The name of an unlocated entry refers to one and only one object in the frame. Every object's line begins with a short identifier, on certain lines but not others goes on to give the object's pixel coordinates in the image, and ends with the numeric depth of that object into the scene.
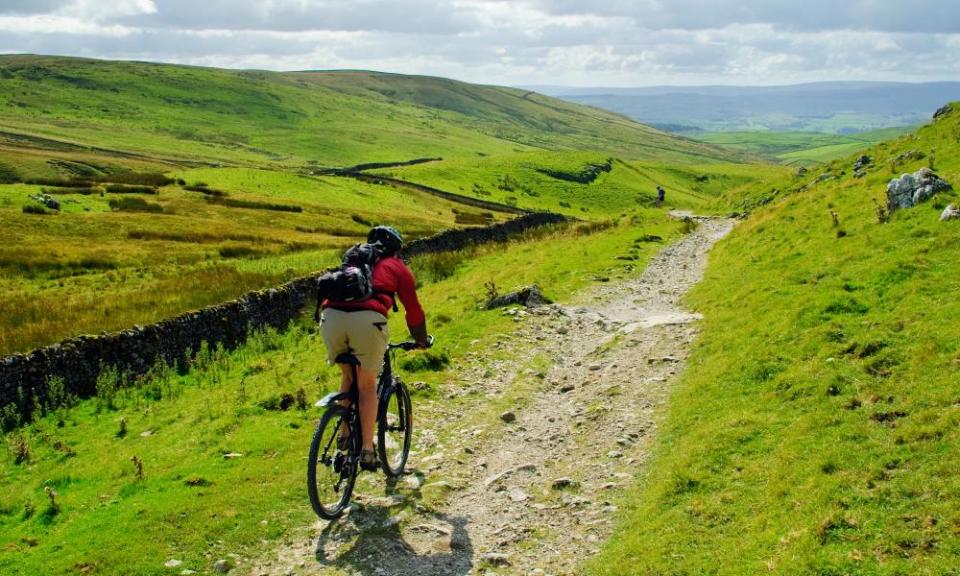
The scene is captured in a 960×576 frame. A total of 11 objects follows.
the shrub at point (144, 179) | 80.94
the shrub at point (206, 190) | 78.84
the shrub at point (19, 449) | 14.73
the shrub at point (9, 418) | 16.70
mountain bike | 9.28
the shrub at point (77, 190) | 65.06
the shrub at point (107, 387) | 18.31
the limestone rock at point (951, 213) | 17.95
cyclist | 9.29
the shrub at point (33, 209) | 52.69
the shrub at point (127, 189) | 71.25
